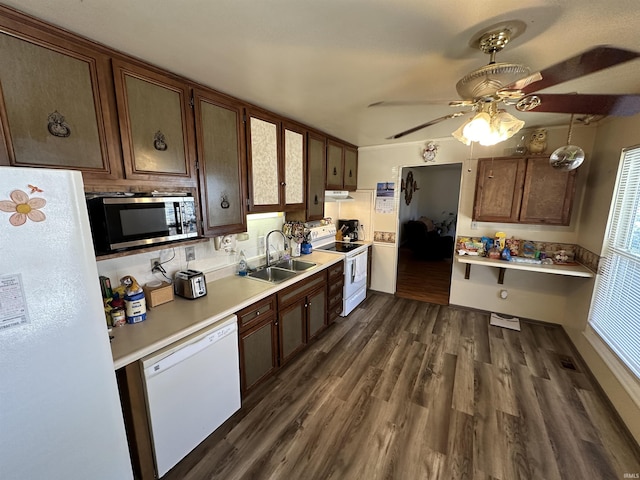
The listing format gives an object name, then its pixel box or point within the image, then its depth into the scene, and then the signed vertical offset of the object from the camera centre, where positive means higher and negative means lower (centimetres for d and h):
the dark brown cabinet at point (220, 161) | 177 +26
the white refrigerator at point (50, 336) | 82 -49
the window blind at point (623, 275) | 189 -63
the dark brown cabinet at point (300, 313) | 227 -113
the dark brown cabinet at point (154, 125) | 139 +42
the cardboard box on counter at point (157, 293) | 170 -65
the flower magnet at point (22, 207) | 80 -4
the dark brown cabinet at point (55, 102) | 105 +43
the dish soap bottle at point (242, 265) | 239 -65
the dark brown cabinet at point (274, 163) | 218 +32
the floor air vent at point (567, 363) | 241 -158
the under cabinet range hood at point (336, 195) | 359 +3
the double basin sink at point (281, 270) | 251 -75
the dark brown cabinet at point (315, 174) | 288 +27
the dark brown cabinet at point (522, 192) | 270 +7
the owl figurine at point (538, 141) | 272 +60
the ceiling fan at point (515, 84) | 110 +56
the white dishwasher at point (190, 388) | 135 -112
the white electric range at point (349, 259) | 330 -82
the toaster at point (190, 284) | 183 -63
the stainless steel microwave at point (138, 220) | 127 -13
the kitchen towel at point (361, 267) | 347 -98
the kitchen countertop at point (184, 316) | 128 -74
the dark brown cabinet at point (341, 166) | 329 +43
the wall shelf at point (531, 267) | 257 -74
